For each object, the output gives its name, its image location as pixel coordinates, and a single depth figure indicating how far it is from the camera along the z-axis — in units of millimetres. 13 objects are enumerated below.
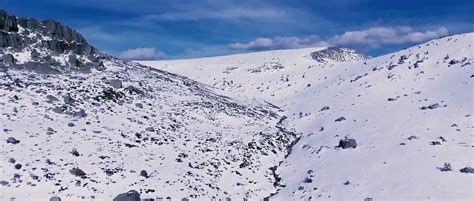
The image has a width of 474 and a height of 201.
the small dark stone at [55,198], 23566
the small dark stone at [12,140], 28342
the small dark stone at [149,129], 38125
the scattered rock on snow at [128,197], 24828
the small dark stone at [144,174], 29291
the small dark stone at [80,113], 36594
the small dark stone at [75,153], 29281
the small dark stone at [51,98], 38244
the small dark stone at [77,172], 27047
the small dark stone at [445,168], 28344
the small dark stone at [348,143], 37625
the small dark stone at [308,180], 32284
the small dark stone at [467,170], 27734
